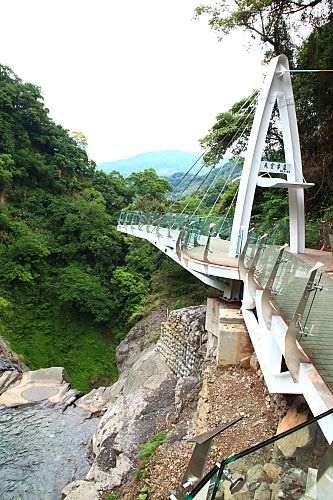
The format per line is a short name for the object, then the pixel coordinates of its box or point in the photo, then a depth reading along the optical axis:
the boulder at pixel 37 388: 13.31
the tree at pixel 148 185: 28.09
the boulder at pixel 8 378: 14.03
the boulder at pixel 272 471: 1.94
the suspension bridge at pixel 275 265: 3.09
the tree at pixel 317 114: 12.09
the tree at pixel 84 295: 20.52
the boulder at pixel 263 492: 1.94
